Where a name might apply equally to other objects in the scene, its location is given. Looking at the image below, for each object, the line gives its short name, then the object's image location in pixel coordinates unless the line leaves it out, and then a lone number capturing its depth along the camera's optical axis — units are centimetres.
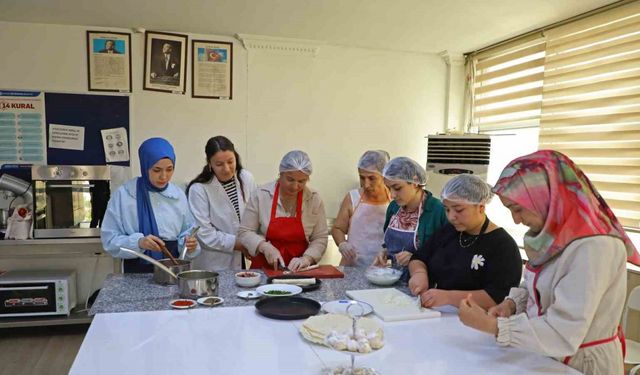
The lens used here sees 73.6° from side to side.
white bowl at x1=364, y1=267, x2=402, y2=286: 189
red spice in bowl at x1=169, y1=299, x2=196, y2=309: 155
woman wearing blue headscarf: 202
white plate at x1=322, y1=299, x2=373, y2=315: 156
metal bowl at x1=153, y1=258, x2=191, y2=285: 179
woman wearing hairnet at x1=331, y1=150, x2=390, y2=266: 240
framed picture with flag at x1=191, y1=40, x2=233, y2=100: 360
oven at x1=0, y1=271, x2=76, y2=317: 322
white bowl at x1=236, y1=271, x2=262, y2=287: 183
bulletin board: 341
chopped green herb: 169
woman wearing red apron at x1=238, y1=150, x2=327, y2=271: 226
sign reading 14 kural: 335
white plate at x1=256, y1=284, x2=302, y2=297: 171
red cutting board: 200
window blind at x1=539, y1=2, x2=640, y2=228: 274
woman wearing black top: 158
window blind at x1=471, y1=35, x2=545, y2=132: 346
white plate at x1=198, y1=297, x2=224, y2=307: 159
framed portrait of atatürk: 349
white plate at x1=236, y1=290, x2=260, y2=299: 169
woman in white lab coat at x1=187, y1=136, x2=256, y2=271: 256
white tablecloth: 116
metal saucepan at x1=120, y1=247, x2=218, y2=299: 165
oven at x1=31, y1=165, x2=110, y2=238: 324
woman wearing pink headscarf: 113
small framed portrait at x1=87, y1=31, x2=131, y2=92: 341
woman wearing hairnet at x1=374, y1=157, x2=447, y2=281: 201
